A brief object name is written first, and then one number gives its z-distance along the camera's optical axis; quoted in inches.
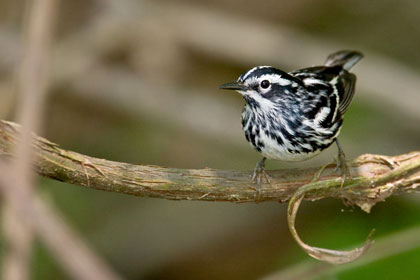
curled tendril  206.8
